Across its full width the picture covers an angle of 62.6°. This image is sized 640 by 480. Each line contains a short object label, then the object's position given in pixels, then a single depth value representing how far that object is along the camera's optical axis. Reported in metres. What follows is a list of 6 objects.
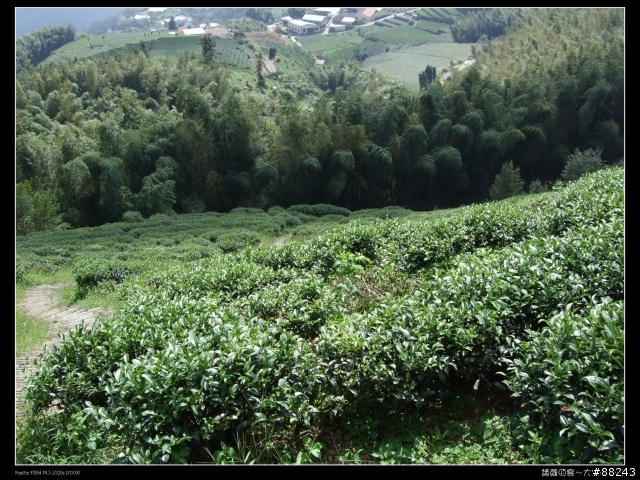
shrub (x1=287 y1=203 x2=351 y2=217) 25.52
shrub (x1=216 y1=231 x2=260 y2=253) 15.50
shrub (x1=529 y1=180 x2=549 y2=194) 27.28
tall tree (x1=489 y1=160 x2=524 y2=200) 26.97
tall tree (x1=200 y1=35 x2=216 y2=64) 54.81
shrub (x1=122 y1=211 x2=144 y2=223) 24.13
